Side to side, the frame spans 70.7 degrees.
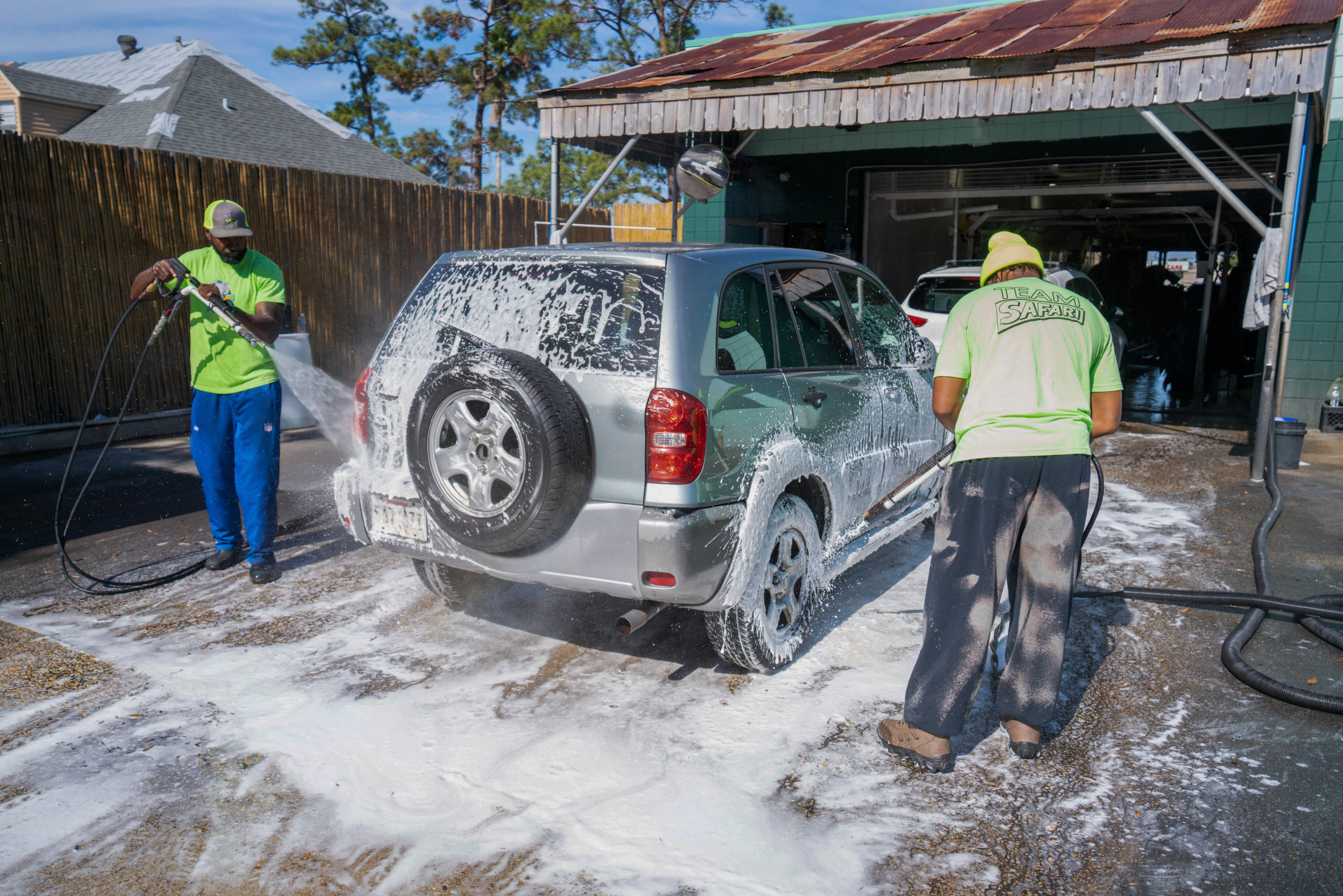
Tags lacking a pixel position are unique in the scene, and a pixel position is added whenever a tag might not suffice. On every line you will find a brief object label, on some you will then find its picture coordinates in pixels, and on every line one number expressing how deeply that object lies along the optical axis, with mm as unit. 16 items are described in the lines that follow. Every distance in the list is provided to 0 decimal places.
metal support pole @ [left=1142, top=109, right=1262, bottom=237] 7785
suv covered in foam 3375
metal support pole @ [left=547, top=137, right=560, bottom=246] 10828
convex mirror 12078
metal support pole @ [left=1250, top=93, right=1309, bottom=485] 7324
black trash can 8211
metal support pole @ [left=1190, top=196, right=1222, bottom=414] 12789
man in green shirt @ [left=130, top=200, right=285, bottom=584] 4949
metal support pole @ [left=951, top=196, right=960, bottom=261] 15741
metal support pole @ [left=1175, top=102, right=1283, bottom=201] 8102
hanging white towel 7480
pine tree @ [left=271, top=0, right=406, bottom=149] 33375
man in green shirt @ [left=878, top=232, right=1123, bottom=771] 3121
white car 11062
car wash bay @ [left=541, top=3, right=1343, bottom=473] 7945
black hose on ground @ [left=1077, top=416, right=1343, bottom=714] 3646
